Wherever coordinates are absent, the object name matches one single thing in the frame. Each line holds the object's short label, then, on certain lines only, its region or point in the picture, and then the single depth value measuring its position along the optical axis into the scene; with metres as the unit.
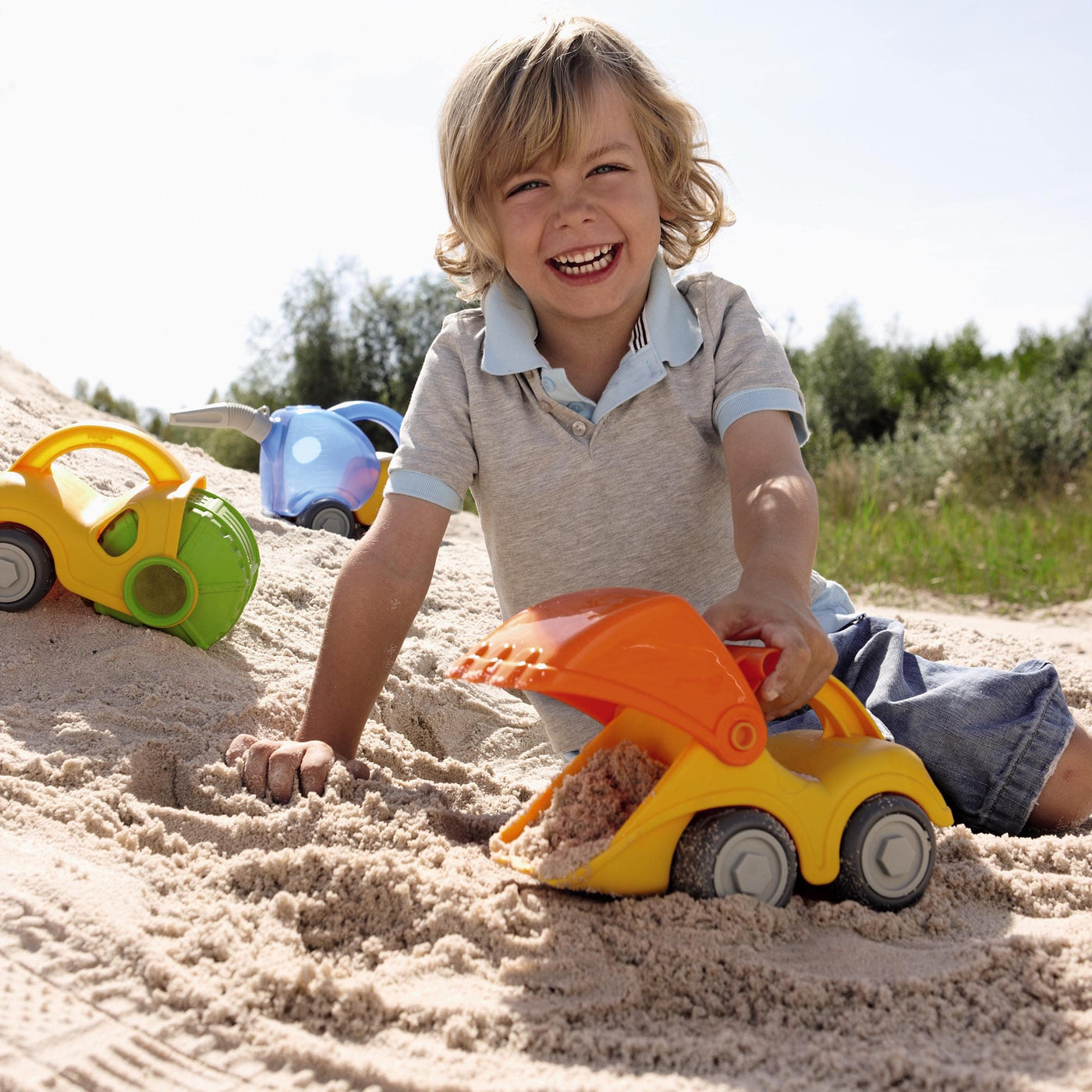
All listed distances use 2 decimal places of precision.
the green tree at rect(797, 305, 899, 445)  12.36
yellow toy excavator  1.11
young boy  1.74
